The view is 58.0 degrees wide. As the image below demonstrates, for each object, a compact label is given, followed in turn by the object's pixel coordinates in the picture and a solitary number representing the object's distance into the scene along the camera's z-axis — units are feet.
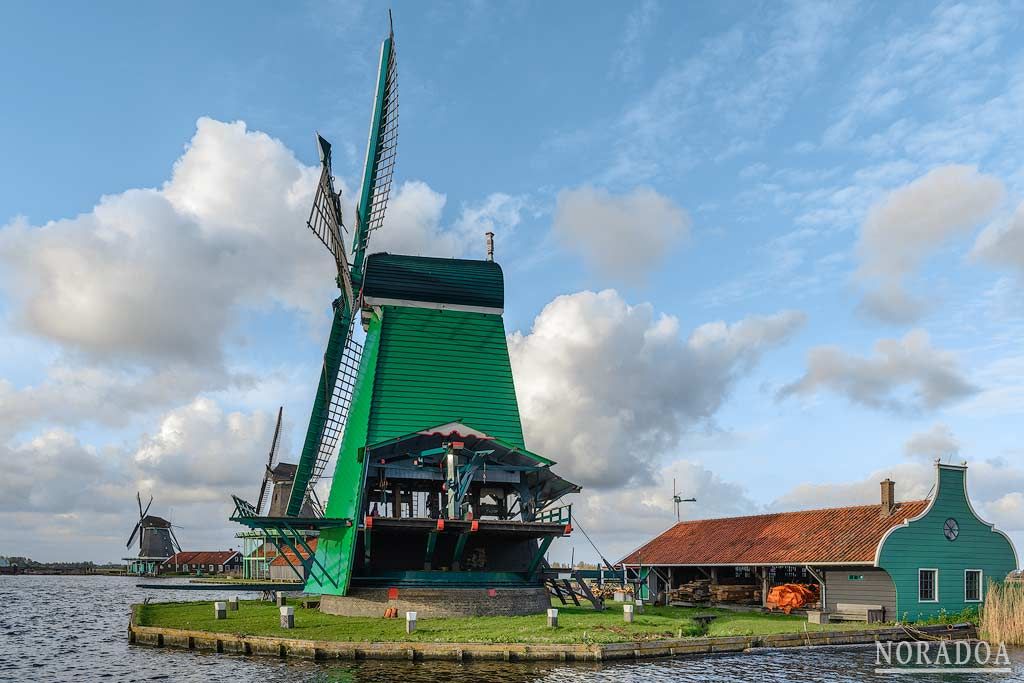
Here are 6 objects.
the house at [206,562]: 437.58
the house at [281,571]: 304.87
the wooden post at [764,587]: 122.52
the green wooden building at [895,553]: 106.63
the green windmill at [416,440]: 108.99
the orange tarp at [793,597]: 117.39
